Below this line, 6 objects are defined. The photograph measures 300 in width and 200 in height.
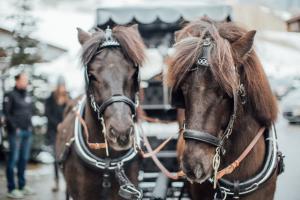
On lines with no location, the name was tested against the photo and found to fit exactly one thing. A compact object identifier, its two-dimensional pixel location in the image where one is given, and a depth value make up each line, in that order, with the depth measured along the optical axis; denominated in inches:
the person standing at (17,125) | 294.5
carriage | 220.1
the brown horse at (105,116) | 142.7
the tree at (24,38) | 353.1
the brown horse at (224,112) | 115.0
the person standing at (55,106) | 343.0
